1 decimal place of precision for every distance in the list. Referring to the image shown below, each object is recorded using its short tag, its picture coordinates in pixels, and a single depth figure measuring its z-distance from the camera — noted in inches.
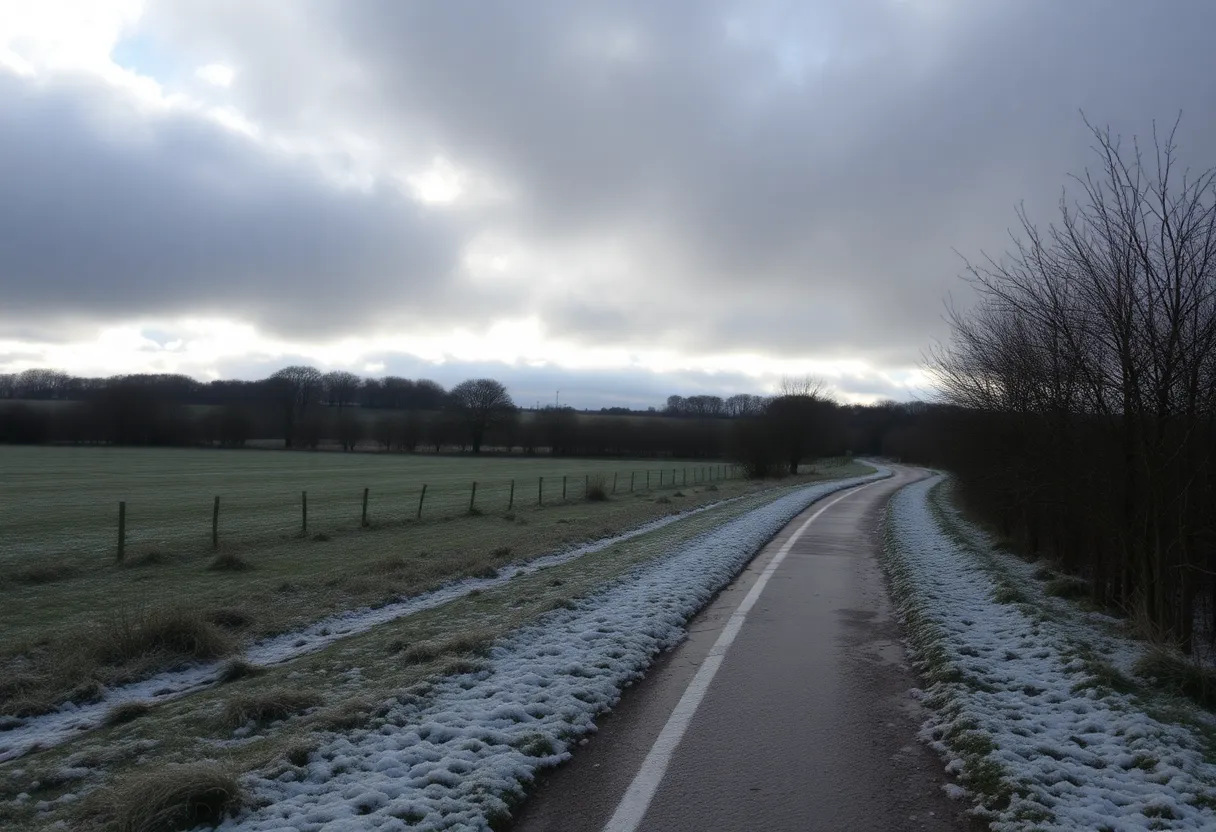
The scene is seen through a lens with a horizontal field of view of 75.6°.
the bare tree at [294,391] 4788.4
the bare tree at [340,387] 5398.6
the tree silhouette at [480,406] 4547.2
